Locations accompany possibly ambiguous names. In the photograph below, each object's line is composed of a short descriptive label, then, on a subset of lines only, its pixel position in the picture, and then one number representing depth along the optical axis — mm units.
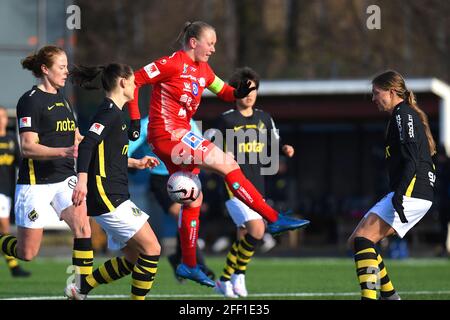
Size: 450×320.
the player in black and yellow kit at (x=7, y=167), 15258
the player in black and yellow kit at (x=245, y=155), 12461
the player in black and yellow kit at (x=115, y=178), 9281
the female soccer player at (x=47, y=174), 10352
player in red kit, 10195
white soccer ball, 10266
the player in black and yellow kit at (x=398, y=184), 9562
